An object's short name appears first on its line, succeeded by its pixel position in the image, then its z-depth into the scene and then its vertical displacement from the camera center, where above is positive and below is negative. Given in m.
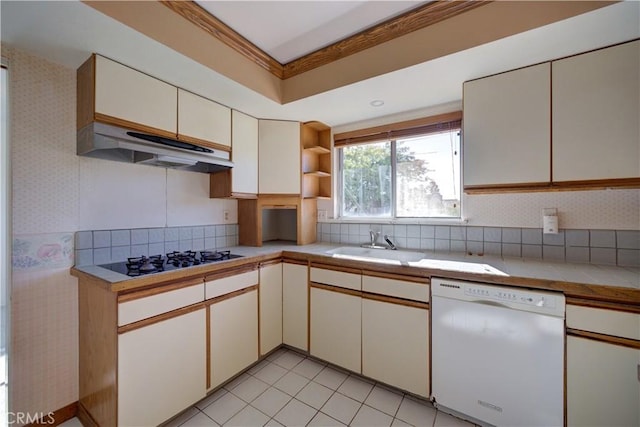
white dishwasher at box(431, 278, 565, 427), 1.30 -0.78
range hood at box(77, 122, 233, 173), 1.46 +0.41
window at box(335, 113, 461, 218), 2.27 +0.41
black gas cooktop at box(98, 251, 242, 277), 1.54 -0.33
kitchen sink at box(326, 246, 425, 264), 2.13 -0.36
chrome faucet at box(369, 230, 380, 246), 2.49 -0.24
